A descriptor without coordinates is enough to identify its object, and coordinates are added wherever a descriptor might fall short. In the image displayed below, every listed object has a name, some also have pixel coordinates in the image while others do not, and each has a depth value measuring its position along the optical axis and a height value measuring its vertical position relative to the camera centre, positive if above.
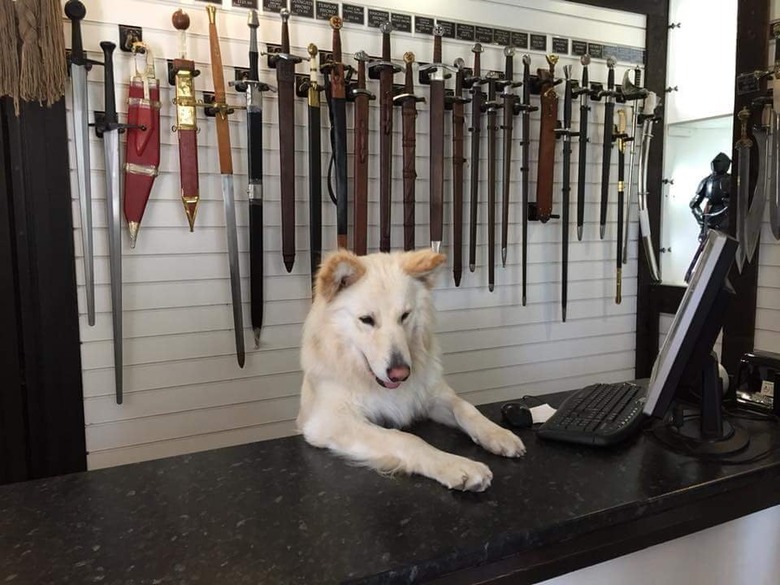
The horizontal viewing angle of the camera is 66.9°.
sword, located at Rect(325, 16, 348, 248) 2.66 +0.50
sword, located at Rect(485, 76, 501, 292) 3.07 +0.35
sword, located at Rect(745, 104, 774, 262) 2.88 +0.24
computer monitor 1.15 -0.22
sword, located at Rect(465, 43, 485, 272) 3.04 +0.54
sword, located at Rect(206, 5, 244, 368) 2.45 +0.29
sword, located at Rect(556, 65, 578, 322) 3.30 +0.33
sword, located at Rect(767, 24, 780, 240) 2.81 +0.28
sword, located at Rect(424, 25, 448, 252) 2.90 +0.46
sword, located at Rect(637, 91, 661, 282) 3.55 +0.36
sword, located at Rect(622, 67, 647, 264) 3.43 +0.71
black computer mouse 1.53 -0.47
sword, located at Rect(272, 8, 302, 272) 2.55 +0.45
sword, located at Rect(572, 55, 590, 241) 3.35 +0.56
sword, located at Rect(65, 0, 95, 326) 2.21 +0.41
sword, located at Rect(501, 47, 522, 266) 3.12 +0.62
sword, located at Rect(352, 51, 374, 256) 2.73 +0.33
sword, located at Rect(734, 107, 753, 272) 2.96 +0.27
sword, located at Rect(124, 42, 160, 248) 2.36 +0.39
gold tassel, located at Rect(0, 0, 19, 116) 2.09 +0.67
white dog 1.50 -0.33
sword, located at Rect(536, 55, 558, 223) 3.24 +0.51
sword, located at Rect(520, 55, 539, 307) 3.16 +0.63
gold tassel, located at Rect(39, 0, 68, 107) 2.14 +0.67
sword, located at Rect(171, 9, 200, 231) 2.38 +0.47
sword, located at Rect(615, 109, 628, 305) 3.54 +0.42
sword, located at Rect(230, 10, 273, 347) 2.48 +0.30
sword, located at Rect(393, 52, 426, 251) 2.85 +0.46
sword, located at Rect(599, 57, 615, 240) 3.44 +0.59
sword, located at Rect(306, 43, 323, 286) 2.62 +0.34
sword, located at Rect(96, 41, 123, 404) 2.29 +0.18
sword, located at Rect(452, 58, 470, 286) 3.01 +0.35
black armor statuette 3.20 +0.20
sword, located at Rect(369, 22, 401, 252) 2.78 +0.48
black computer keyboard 1.38 -0.45
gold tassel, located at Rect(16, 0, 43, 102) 2.11 +0.67
